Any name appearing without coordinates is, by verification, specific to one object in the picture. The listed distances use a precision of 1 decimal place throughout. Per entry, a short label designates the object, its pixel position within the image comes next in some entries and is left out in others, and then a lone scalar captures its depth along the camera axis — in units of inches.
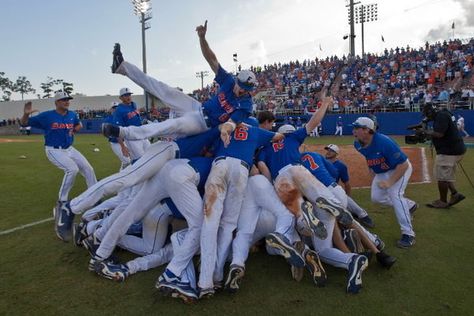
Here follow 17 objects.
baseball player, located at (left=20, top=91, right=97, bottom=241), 286.2
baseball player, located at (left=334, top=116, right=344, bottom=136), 1031.6
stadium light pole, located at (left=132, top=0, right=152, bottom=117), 1007.6
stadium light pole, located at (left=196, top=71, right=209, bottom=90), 2552.2
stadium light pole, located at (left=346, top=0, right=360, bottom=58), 1464.1
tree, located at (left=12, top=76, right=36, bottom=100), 3427.7
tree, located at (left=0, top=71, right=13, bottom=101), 3302.7
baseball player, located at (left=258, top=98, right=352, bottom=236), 165.0
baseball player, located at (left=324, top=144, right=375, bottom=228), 235.4
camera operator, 270.4
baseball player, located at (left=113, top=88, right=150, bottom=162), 343.3
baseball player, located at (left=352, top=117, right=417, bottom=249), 210.2
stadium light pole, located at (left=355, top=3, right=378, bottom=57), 1875.0
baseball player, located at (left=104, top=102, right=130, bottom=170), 358.4
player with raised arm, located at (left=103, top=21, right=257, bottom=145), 181.6
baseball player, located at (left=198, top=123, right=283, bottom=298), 157.6
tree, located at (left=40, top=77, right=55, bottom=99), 3437.5
